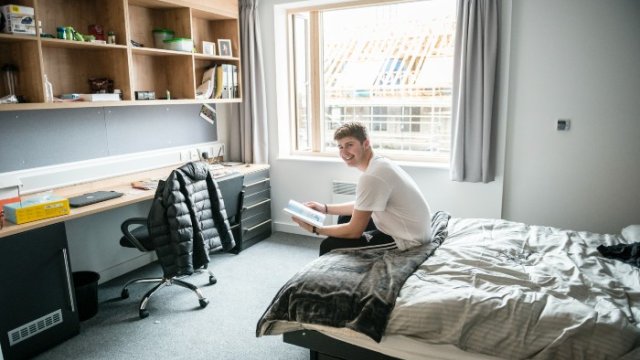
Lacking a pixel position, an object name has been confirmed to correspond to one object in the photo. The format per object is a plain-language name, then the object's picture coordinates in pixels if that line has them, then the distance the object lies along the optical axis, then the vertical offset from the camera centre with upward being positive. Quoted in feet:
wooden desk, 7.45 -2.91
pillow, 7.98 -2.29
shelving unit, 8.59 +1.44
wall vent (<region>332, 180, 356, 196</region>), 13.51 -2.28
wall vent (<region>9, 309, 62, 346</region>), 7.57 -3.65
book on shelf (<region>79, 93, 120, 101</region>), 9.46 +0.40
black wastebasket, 9.04 -3.62
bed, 5.45 -2.55
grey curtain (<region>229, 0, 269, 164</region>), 13.79 +0.36
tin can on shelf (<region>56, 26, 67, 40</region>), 8.97 +1.65
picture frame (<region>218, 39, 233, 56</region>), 13.23 +1.98
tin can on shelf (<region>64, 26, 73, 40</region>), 9.02 +1.66
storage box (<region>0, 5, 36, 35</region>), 7.89 +1.73
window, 12.91 +1.11
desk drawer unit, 13.06 -2.91
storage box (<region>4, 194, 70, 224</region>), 7.54 -1.58
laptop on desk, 8.75 -1.65
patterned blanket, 6.13 -2.59
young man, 7.62 -1.55
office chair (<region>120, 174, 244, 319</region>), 9.21 -2.55
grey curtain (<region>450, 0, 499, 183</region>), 10.89 +0.52
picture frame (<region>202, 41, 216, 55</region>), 12.52 +1.86
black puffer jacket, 8.75 -2.09
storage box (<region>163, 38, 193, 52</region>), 11.44 +1.79
